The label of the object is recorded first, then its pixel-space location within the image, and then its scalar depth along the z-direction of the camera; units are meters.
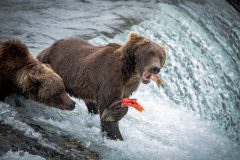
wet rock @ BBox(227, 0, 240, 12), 29.70
